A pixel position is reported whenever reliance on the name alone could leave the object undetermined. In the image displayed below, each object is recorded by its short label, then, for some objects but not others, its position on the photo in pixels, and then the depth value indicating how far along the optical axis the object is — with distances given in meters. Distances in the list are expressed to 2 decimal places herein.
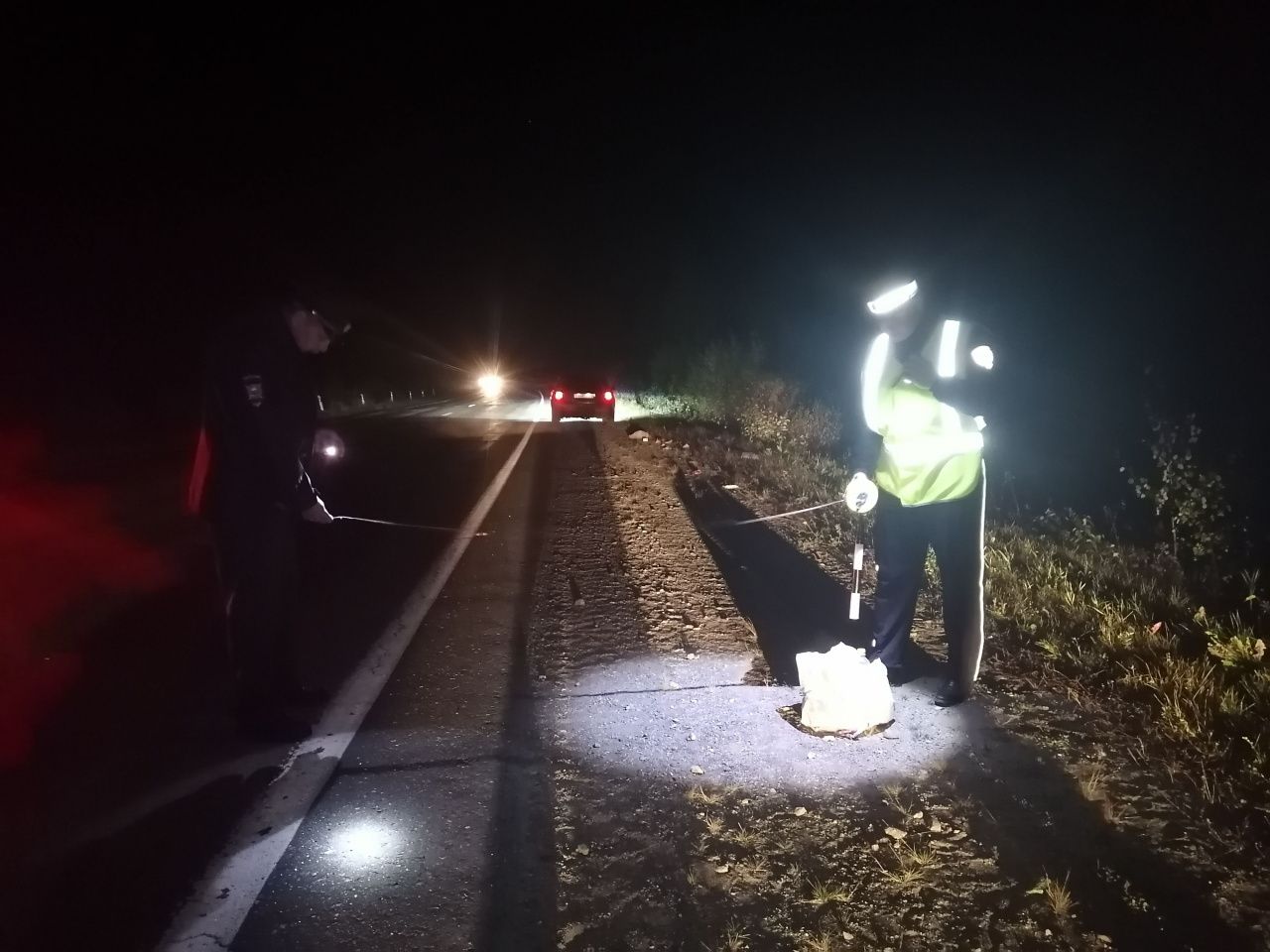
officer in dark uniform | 3.73
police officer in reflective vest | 3.74
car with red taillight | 20.73
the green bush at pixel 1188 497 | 5.49
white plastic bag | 3.76
